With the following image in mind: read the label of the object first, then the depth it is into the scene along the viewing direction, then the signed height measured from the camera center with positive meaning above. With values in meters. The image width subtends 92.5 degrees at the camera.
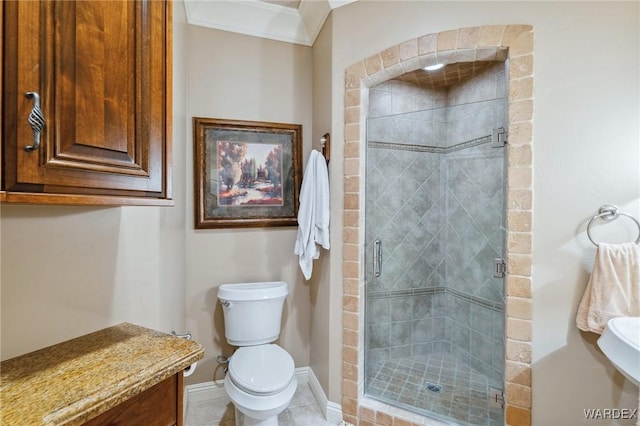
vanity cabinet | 0.66 -0.43
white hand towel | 1.95 -0.02
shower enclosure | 1.88 -0.27
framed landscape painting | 2.20 +0.28
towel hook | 2.00 +0.43
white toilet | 1.58 -0.88
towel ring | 1.38 -0.01
